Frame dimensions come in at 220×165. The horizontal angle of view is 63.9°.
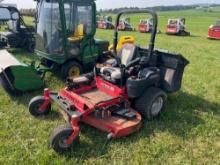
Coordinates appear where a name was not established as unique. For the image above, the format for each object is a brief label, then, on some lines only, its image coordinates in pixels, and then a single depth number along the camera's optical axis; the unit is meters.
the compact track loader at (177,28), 12.81
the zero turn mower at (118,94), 2.57
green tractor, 3.67
